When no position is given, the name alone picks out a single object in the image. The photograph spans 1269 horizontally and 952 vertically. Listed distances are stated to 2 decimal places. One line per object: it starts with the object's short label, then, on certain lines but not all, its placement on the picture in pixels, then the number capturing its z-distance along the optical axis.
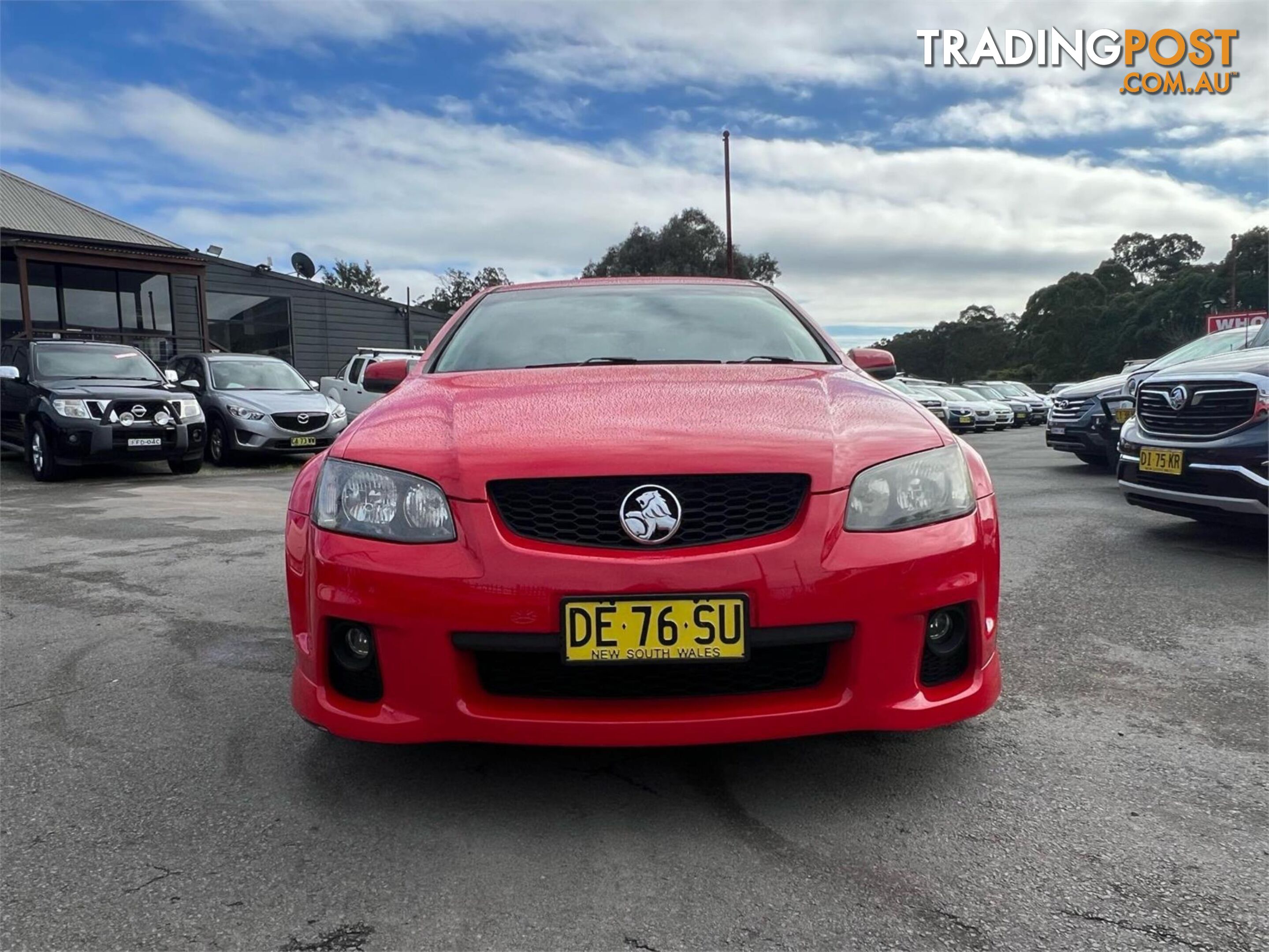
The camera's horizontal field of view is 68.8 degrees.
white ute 15.61
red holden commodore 1.97
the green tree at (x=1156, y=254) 74.06
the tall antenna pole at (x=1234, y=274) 51.41
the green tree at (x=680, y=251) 42.06
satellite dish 25.62
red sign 25.83
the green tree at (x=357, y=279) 61.47
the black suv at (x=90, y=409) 9.27
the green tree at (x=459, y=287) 58.47
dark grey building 16.97
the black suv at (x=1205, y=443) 4.72
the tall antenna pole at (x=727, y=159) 29.70
